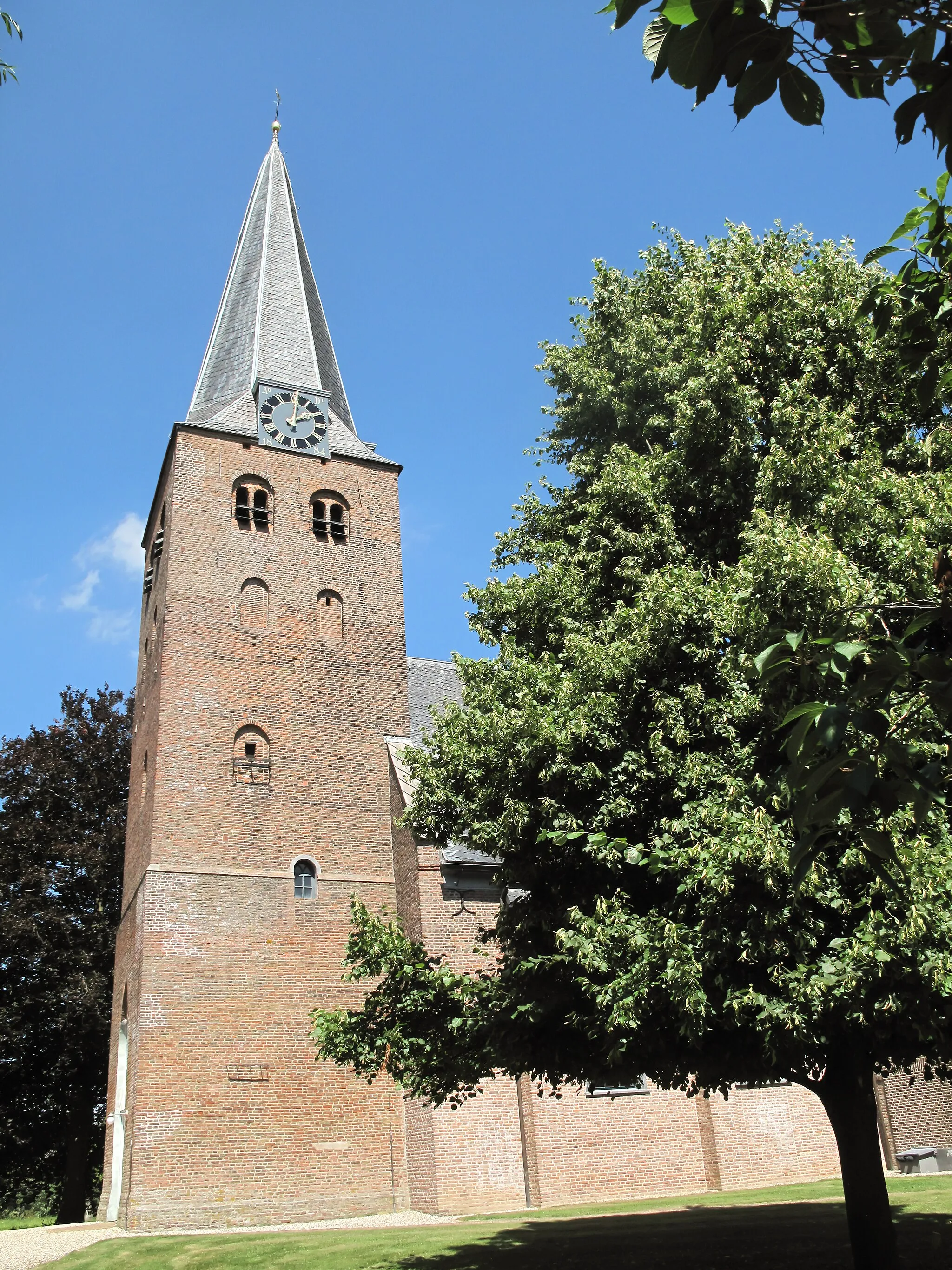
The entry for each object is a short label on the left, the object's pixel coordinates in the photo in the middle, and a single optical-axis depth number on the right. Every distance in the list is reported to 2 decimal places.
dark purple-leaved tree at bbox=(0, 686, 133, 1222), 27.70
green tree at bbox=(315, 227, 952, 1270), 8.83
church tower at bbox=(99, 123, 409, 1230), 18.48
